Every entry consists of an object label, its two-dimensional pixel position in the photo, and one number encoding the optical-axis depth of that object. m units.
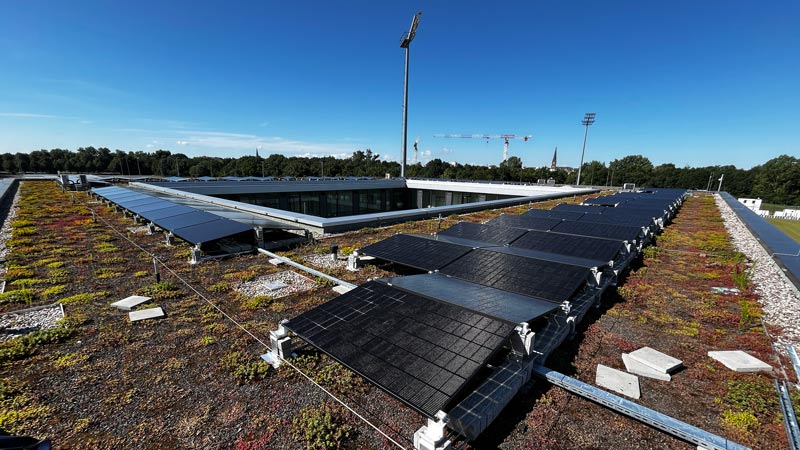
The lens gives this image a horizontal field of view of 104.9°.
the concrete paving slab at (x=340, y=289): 9.91
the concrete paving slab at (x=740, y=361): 6.21
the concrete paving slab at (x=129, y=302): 8.71
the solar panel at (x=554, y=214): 18.32
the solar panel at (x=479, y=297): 6.32
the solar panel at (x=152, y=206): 18.70
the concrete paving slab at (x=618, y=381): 5.68
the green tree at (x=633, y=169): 107.62
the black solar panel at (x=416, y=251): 10.21
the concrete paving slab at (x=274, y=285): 10.22
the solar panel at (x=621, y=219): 16.12
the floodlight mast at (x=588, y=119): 68.06
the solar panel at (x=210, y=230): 12.71
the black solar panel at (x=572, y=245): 10.66
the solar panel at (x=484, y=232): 12.80
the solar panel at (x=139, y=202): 20.52
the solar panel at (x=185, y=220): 14.69
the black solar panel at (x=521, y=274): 7.84
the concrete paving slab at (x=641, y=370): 6.05
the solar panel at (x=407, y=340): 4.67
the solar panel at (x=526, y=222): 15.37
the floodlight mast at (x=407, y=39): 48.08
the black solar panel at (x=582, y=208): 20.20
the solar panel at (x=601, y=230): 12.97
